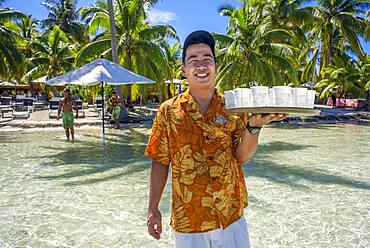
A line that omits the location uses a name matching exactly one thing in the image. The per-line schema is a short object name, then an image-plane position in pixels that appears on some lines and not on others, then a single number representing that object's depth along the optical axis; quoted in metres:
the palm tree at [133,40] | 17.62
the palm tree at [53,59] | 26.58
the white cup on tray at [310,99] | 1.36
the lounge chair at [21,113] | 17.81
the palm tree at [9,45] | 18.42
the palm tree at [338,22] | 25.30
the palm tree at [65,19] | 36.91
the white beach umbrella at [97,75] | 10.23
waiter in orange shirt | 1.71
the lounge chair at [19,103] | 18.80
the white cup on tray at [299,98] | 1.35
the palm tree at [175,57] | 32.09
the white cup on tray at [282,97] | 1.34
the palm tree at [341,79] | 24.97
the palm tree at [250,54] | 17.28
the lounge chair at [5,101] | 20.81
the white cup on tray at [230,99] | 1.44
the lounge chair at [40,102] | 26.52
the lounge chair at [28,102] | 18.72
